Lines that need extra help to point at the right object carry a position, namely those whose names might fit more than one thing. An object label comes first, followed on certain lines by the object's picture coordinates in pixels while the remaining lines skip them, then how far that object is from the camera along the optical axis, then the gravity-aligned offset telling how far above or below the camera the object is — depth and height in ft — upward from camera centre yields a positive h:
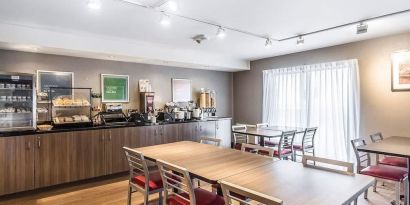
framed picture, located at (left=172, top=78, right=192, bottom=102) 18.88 +1.02
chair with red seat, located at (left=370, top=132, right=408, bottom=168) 11.18 -2.76
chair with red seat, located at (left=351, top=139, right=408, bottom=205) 9.29 -2.77
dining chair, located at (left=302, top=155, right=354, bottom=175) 6.82 -1.77
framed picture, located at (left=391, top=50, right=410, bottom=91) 13.07 +1.63
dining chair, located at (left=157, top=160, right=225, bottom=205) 6.44 -2.59
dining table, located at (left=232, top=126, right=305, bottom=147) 13.62 -1.69
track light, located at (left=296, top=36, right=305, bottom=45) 13.44 +3.33
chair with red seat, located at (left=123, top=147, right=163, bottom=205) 8.45 -2.74
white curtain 15.21 +0.04
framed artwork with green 15.52 +1.01
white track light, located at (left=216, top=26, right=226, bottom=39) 11.80 +3.37
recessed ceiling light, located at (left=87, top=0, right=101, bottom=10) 8.04 +3.30
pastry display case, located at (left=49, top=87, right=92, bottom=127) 13.43 -0.11
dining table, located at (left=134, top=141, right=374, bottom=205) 5.26 -1.92
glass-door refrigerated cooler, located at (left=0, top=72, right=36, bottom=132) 11.73 +0.13
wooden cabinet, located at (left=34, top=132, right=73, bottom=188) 11.74 -2.60
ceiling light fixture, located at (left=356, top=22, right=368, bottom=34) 10.98 +3.26
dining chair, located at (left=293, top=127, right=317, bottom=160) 14.48 -2.55
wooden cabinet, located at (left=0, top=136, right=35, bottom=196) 10.91 -2.65
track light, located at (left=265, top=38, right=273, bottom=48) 13.83 +3.37
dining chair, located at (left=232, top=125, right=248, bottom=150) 15.48 -2.33
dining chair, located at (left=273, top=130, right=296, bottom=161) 13.17 -2.41
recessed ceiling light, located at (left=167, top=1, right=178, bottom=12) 8.86 +3.57
